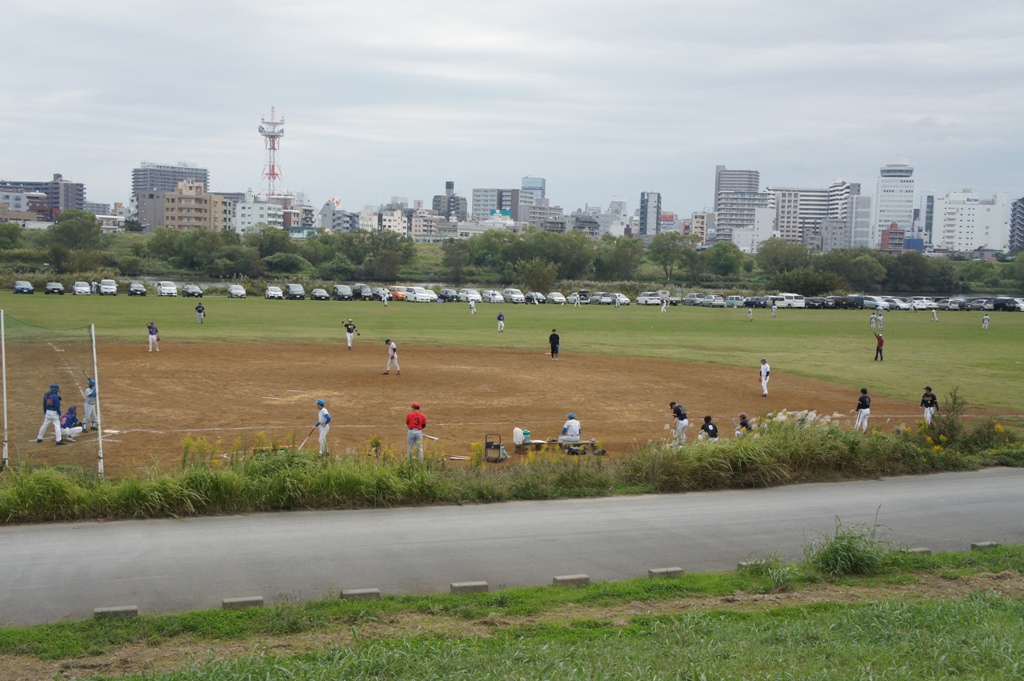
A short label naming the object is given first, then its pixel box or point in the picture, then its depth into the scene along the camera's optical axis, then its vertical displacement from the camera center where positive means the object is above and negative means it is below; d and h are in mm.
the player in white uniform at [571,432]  21484 -3788
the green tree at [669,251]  141500 +4152
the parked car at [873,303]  93438 -2153
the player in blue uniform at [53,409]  20344 -3414
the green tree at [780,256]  142875 +4003
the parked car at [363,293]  89688 -2474
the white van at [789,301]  94438 -2167
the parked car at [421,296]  89062 -2581
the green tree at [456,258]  129125 +1885
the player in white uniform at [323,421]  20078 -3454
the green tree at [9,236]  121875 +3207
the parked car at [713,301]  94312 -2428
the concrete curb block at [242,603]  10111 -3840
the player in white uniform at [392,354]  33875 -3224
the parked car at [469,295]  91250 -2483
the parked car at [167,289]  84625 -2472
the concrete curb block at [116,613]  9750 -3837
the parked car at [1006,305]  94194 -1956
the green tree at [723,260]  144375 +3049
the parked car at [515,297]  93375 -2519
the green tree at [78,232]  129000 +4194
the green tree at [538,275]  101750 -207
